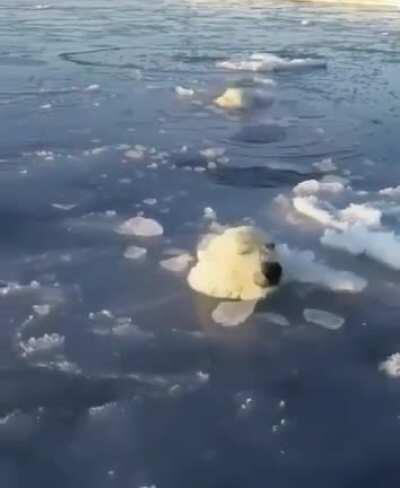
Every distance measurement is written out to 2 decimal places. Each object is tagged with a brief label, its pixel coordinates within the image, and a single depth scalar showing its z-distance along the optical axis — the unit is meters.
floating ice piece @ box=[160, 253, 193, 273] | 5.40
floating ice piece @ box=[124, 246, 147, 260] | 5.60
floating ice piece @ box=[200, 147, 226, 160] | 7.80
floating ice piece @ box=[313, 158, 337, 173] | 7.59
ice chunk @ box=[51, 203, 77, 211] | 6.40
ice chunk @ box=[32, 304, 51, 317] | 4.78
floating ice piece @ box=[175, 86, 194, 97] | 10.27
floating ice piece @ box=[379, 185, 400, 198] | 6.77
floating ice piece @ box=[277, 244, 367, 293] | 5.22
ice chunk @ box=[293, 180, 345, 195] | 6.87
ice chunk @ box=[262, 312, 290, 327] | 4.79
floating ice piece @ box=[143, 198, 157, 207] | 6.52
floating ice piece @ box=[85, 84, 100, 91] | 10.34
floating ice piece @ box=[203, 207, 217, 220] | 6.28
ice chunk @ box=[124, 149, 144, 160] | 7.65
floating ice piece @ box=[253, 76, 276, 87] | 11.16
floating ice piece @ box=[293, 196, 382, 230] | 6.15
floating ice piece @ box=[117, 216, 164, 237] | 5.96
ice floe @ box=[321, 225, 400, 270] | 5.57
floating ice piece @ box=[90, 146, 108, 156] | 7.75
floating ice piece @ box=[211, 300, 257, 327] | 4.75
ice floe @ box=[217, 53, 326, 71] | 11.97
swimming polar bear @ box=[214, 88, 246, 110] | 9.74
